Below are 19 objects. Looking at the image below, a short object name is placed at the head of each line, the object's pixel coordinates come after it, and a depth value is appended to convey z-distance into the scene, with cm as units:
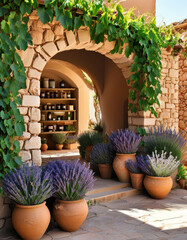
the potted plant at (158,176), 364
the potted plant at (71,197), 266
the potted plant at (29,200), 250
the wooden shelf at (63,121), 805
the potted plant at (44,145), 761
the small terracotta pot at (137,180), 385
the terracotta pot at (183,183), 428
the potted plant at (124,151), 400
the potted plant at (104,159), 421
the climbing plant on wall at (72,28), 276
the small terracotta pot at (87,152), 541
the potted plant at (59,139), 782
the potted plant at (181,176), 429
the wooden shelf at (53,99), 801
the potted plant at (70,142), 791
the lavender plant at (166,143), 408
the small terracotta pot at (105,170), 422
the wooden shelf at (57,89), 795
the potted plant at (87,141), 545
